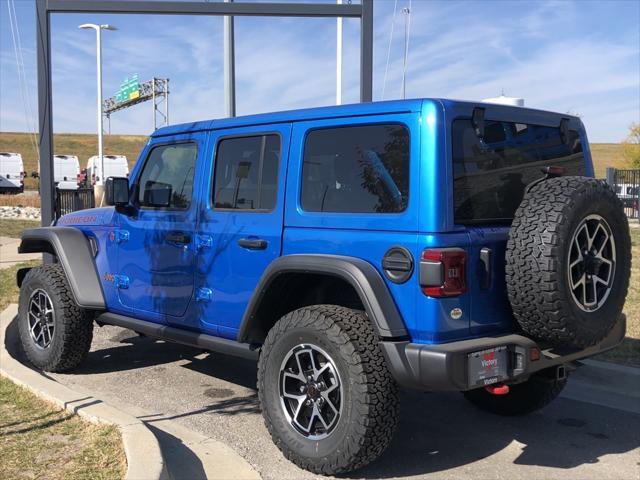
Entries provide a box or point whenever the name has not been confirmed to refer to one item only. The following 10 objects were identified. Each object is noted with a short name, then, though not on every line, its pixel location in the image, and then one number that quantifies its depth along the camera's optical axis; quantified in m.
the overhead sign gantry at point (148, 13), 7.65
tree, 46.46
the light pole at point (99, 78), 29.78
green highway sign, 61.56
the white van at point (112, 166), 39.69
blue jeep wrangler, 3.42
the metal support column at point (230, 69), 9.90
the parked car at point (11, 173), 43.56
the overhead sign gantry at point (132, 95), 54.03
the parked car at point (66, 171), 45.10
